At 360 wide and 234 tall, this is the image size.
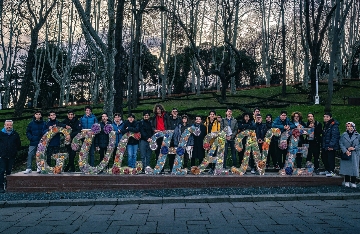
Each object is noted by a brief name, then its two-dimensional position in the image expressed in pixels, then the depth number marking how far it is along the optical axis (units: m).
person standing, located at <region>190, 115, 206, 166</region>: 11.23
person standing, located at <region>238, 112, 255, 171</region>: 11.36
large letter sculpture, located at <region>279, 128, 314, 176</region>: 10.48
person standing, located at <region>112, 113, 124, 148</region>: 11.15
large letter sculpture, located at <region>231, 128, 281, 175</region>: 10.59
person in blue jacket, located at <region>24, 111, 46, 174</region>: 10.95
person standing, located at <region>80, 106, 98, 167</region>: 11.48
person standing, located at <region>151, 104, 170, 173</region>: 11.30
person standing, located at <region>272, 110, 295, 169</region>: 11.02
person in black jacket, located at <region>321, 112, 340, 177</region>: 10.44
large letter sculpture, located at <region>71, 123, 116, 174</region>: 10.46
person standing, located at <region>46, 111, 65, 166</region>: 11.10
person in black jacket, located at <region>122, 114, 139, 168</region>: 10.98
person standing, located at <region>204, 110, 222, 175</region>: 11.37
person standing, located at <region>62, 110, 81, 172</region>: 11.23
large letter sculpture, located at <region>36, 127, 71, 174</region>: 10.36
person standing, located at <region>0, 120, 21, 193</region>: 10.29
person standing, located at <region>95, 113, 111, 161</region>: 11.05
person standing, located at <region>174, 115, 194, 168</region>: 11.16
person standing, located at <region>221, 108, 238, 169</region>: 11.41
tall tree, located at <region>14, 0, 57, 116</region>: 24.11
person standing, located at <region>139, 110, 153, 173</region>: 11.00
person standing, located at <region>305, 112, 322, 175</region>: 11.34
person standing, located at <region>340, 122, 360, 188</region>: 10.02
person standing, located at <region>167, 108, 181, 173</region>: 11.32
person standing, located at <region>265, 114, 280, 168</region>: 11.63
